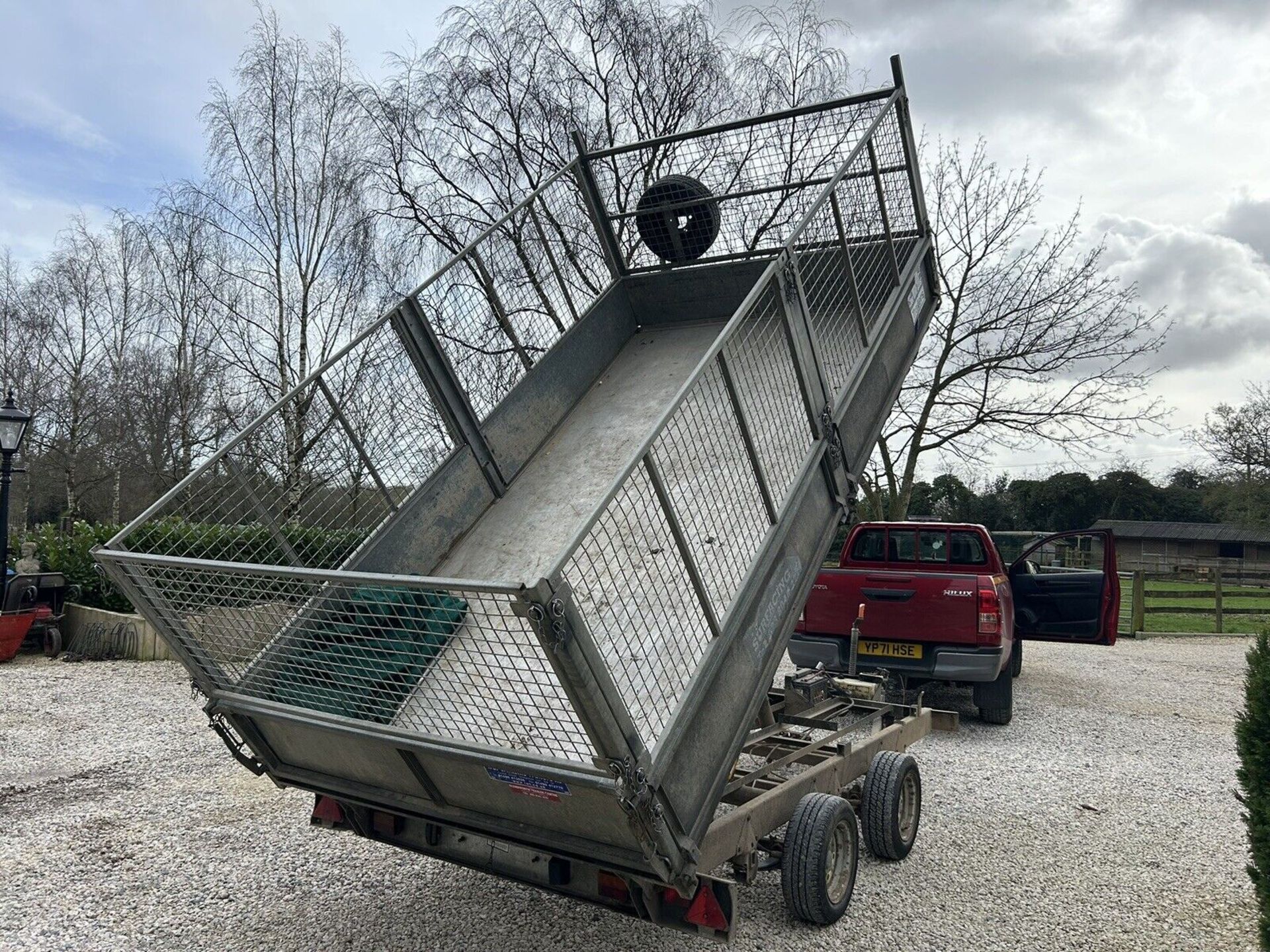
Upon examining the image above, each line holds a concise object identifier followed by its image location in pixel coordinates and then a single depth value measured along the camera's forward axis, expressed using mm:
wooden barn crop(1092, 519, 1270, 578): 48875
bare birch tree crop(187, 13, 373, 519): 16031
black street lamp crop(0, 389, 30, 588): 11195
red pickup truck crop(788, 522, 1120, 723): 7922
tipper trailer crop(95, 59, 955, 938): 3127
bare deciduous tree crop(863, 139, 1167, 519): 13477
